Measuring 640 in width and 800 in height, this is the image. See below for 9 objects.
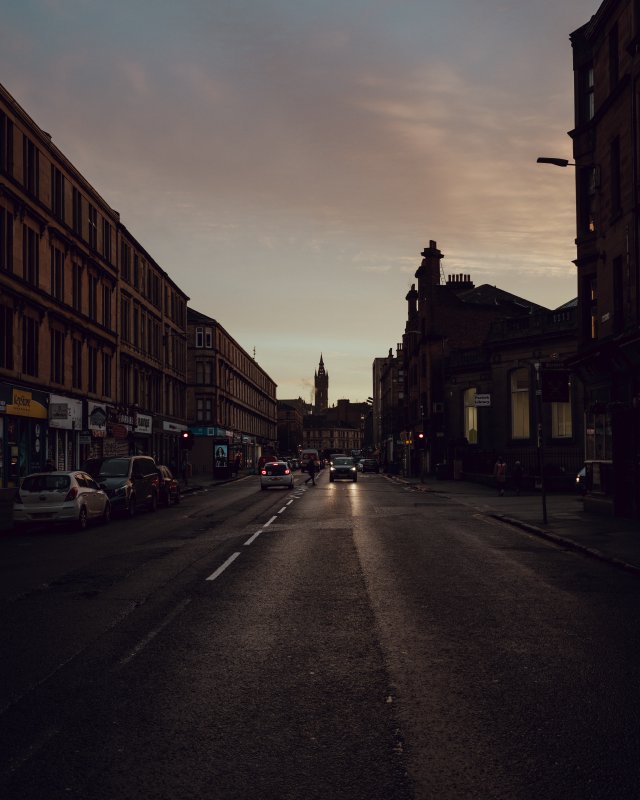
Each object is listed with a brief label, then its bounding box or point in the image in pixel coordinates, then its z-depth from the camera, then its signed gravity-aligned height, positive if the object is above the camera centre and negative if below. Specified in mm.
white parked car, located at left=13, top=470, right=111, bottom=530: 20562 -1362
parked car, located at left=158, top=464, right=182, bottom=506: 30266 -1619
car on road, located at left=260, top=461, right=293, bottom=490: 44281 -1654
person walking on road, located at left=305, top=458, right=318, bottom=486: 52119 -1468
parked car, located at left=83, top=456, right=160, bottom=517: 25125 -1131
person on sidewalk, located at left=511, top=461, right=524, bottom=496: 36875 -1457
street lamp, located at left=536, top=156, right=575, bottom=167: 20969 +7205
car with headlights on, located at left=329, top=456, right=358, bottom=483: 56125 -1699
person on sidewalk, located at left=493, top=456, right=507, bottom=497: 35469 -1369
